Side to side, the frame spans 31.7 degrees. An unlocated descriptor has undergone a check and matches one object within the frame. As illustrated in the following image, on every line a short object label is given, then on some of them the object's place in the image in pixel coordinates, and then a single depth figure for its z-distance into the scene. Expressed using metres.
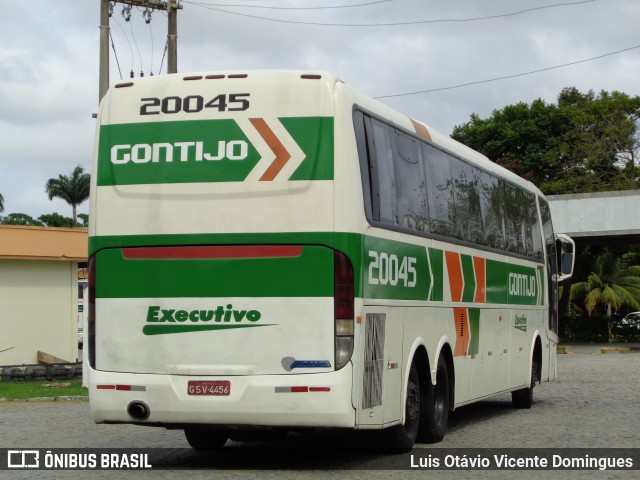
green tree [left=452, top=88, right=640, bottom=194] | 60.47
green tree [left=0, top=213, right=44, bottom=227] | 98.91
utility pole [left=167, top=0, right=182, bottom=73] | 23.50
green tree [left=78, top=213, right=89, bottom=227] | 97.84
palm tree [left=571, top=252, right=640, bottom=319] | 50.69
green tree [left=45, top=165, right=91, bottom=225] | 92.88
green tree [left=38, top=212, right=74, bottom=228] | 100.12
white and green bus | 9.84
